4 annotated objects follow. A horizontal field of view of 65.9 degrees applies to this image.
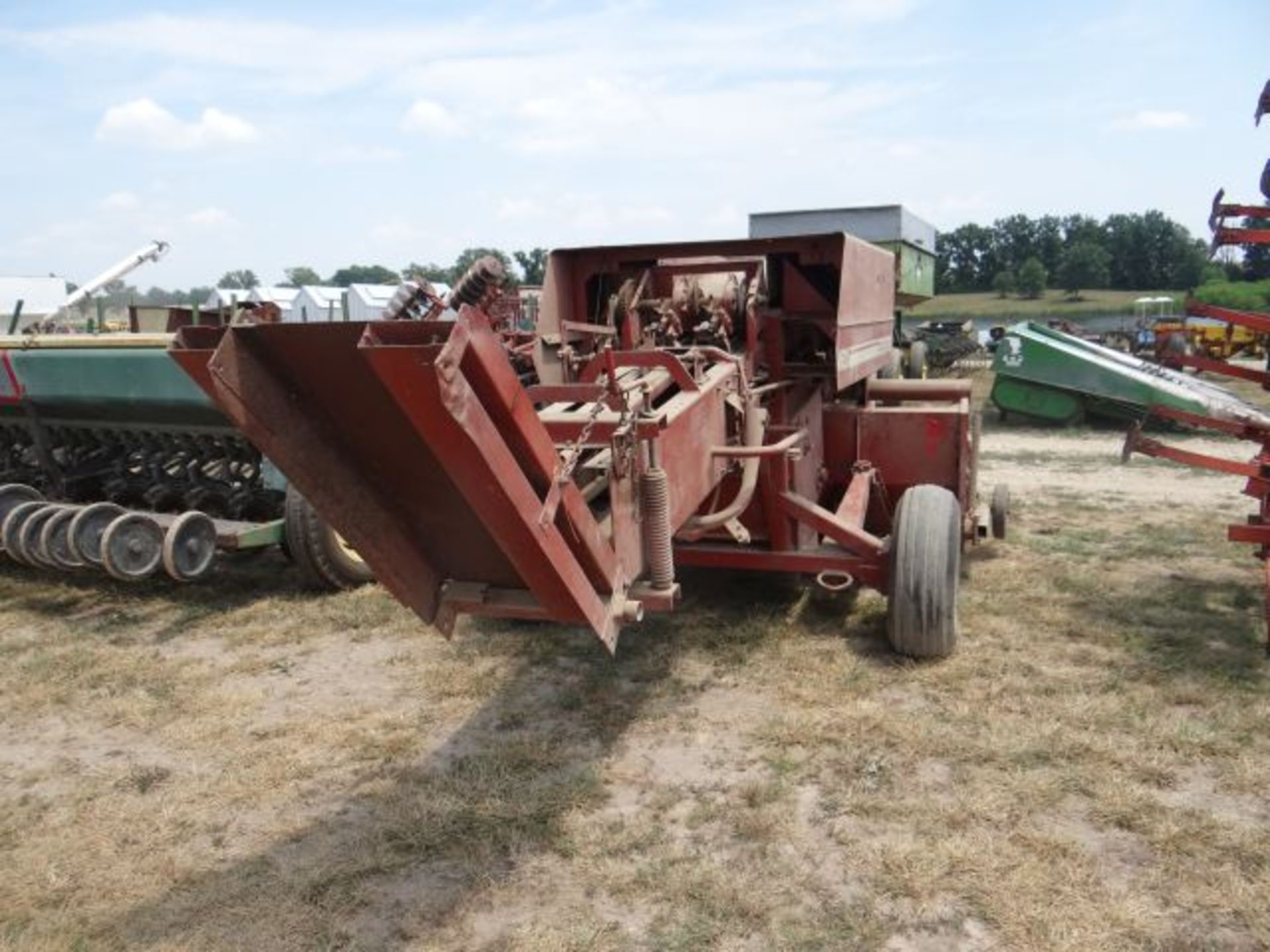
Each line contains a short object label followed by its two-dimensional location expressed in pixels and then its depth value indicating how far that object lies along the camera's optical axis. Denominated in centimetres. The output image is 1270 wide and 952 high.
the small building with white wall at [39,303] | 2822
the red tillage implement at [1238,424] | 505
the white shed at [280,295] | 3022
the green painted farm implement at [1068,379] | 1202
